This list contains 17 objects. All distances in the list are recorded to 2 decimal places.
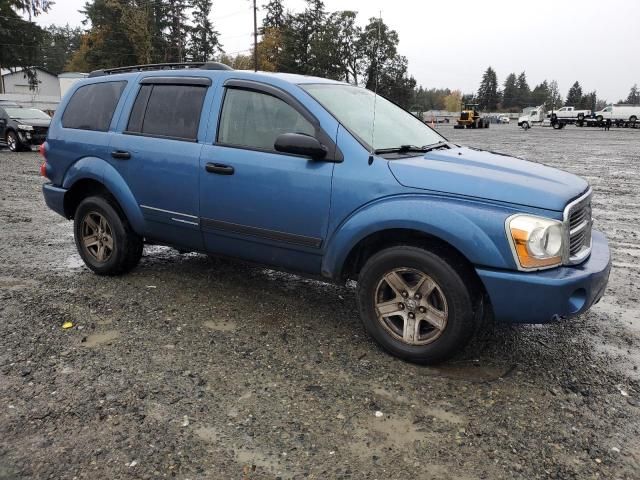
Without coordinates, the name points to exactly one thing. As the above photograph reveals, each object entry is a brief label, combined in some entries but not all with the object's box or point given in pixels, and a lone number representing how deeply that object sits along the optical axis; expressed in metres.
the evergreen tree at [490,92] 145.25
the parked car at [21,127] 18.06
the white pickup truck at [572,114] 55.97
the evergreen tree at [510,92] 149.25
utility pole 49.28
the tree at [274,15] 80.31
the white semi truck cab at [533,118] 60.53
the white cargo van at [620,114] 52.59
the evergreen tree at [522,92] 147.25
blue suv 3.12
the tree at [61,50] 97.12
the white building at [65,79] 42.25
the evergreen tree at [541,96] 144.25
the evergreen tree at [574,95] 128.00
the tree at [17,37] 43.16
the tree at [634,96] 147.77
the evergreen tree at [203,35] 73.12
